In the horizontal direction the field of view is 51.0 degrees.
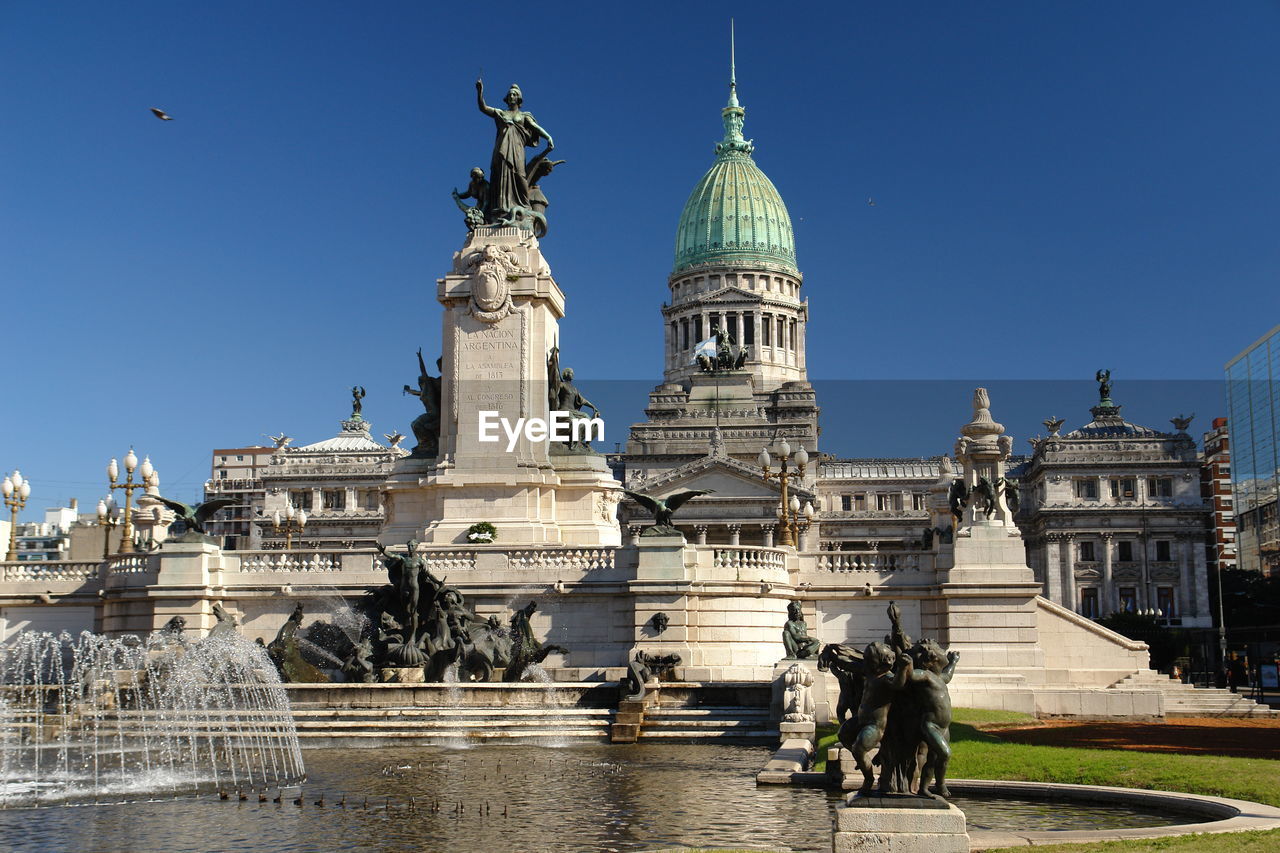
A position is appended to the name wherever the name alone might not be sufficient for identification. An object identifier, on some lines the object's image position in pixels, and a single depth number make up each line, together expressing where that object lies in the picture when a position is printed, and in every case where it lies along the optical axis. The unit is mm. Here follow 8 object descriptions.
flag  132812
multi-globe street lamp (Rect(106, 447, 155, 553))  41844
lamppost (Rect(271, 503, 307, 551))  51372
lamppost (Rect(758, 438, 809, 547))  37031
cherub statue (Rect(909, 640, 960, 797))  13117
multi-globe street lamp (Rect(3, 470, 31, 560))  43188
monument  38438
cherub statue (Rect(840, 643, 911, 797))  13742
